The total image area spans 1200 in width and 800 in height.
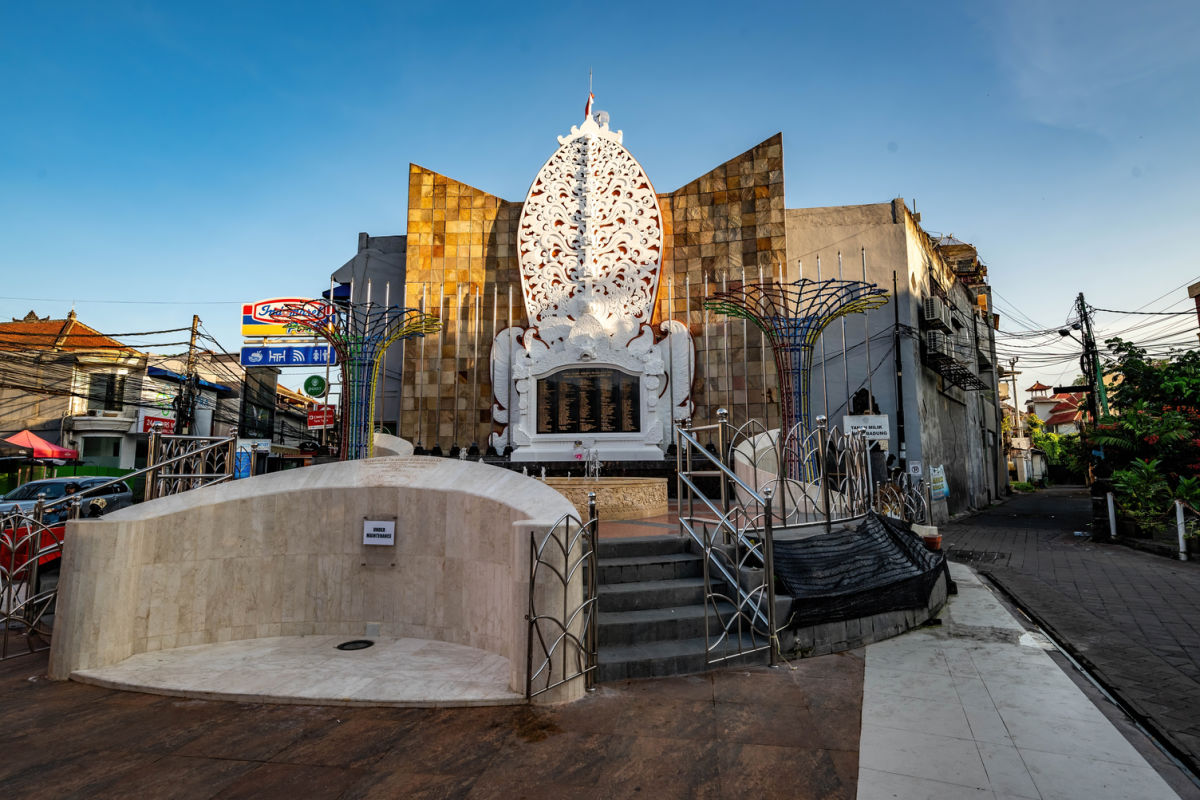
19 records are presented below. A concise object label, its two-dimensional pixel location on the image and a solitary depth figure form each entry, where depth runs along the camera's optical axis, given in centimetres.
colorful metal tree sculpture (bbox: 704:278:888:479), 1114
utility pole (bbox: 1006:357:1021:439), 4910
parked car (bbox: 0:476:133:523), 1021
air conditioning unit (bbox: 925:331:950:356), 1741
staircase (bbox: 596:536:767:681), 459
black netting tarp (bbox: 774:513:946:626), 529
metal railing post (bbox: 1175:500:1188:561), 1040
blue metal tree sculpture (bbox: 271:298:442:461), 1248
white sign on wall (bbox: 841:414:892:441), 1369
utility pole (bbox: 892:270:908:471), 1559
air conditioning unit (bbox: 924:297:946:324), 1741
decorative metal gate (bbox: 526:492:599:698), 410
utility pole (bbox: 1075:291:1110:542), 1841
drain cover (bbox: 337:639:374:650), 539
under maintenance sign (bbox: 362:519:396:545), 580
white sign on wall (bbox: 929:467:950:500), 1684
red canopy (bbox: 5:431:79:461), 1677
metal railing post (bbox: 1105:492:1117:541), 1305
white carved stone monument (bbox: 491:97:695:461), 1500
